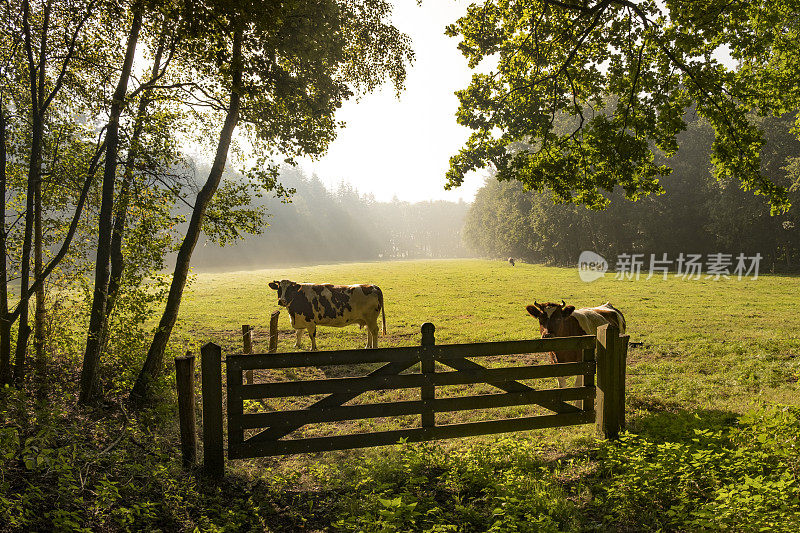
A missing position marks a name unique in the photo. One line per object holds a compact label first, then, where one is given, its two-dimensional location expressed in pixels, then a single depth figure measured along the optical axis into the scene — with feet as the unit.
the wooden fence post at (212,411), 16.78
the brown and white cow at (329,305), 45.21
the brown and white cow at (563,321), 28.40
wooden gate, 17.11
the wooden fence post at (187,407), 17.43
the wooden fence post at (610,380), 19.89
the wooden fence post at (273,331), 34.88
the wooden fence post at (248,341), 32.07
